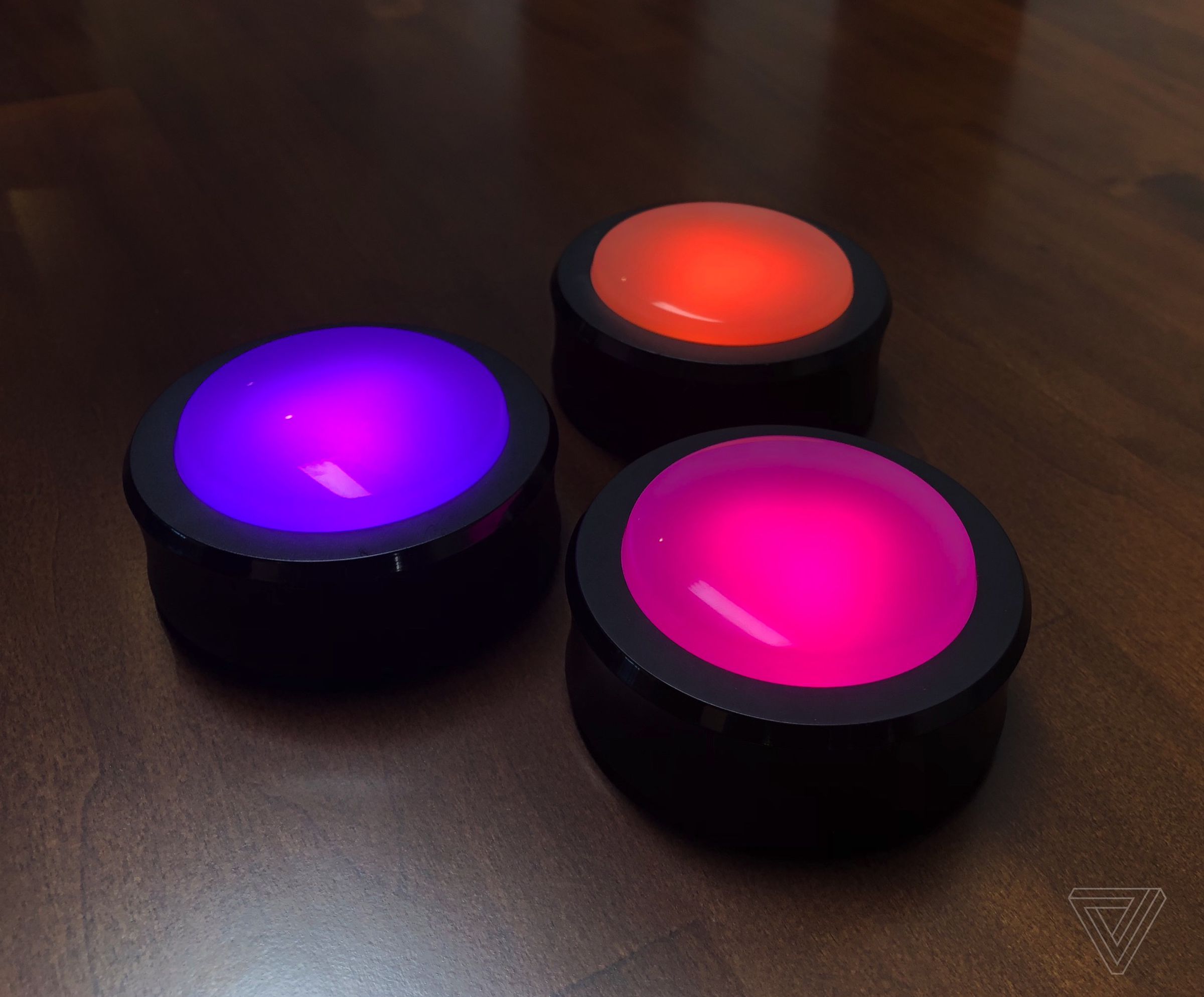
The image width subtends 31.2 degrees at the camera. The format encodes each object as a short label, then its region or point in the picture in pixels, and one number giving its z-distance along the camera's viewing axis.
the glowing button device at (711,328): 0.43
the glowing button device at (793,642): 0.35
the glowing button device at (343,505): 0.37
